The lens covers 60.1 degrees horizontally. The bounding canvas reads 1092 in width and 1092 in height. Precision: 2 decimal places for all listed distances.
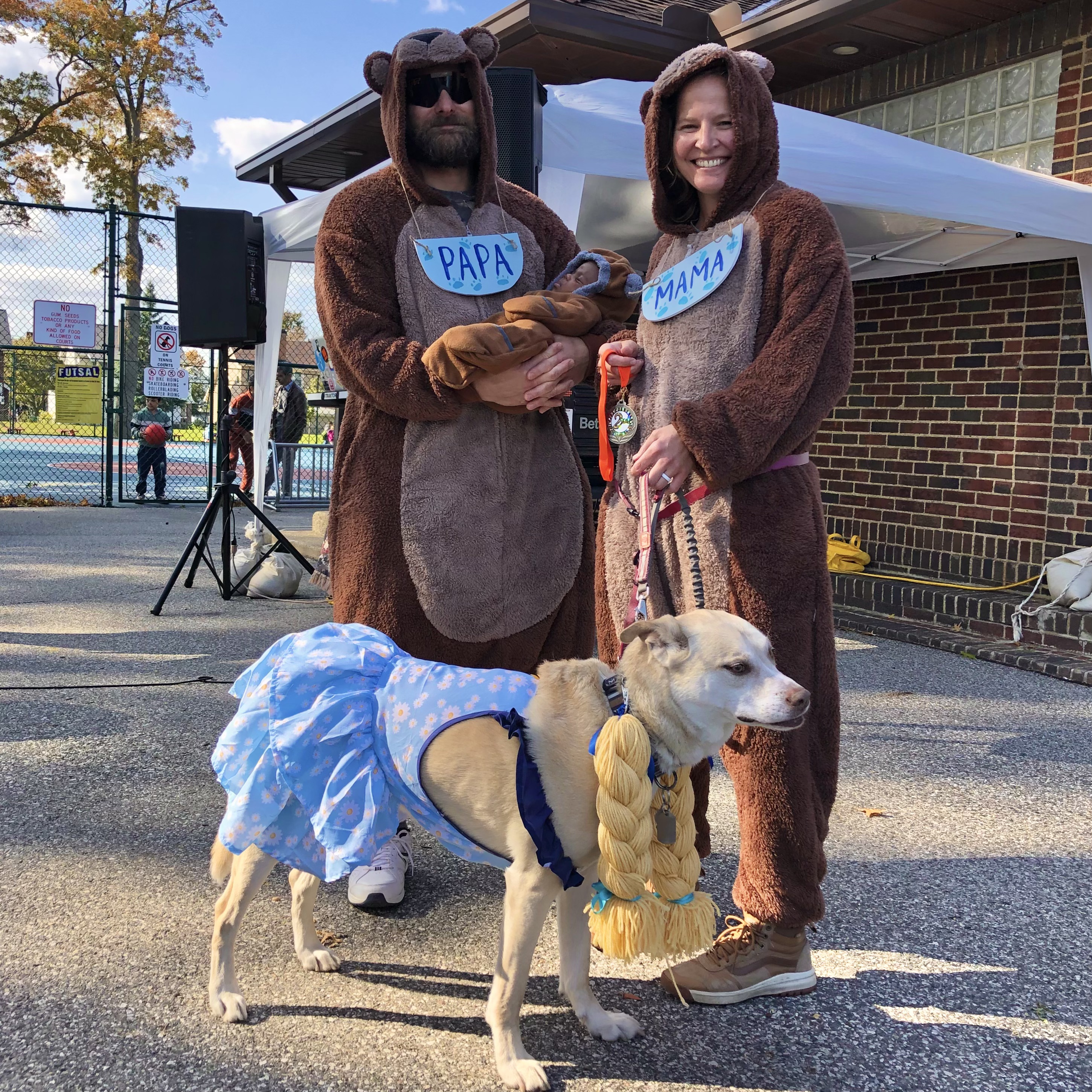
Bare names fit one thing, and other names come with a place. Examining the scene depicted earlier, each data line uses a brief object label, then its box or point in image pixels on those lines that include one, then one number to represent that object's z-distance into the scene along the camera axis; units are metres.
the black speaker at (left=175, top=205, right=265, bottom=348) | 6.63
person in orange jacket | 11.39
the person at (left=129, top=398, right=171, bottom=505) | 13.15
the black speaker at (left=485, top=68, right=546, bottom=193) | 4.25
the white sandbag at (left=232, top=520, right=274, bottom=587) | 7.25
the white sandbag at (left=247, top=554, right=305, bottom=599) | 7.06
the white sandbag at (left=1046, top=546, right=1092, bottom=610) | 5.74
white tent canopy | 4.79
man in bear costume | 2.41
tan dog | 1.85
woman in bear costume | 2.03
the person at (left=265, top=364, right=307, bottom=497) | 14.04
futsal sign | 12.87
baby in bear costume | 2.20
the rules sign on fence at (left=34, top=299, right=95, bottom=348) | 12.17
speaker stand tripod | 6.65
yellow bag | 7.57
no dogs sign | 12.58
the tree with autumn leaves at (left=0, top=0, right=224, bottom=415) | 16.08
